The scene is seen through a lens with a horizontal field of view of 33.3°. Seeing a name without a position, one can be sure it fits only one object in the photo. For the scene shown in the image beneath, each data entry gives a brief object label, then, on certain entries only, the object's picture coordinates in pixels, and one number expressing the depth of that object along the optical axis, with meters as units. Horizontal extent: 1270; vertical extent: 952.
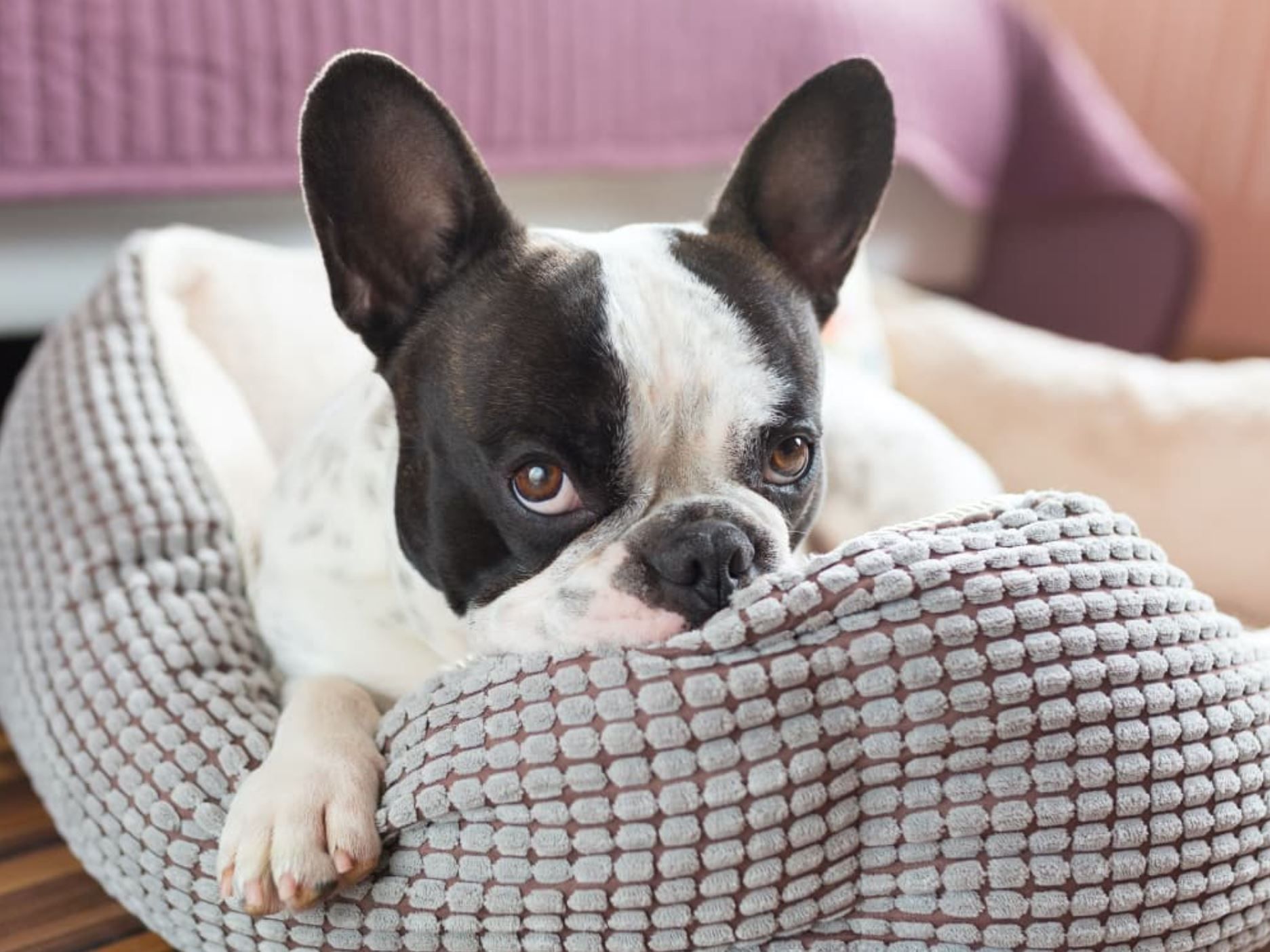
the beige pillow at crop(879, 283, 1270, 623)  0.84
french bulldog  0.57
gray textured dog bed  0.55
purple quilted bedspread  0.87
